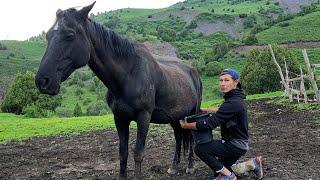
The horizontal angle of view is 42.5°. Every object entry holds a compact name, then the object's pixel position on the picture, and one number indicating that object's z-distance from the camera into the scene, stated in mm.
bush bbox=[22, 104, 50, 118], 34403
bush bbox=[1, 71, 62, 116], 42844
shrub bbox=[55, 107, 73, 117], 44306
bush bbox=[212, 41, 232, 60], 76538
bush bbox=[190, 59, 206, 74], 67450
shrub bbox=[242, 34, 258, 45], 81750
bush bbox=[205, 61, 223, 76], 65125
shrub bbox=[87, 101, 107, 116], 49656
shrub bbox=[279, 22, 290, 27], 87188
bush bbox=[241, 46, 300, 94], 40688
